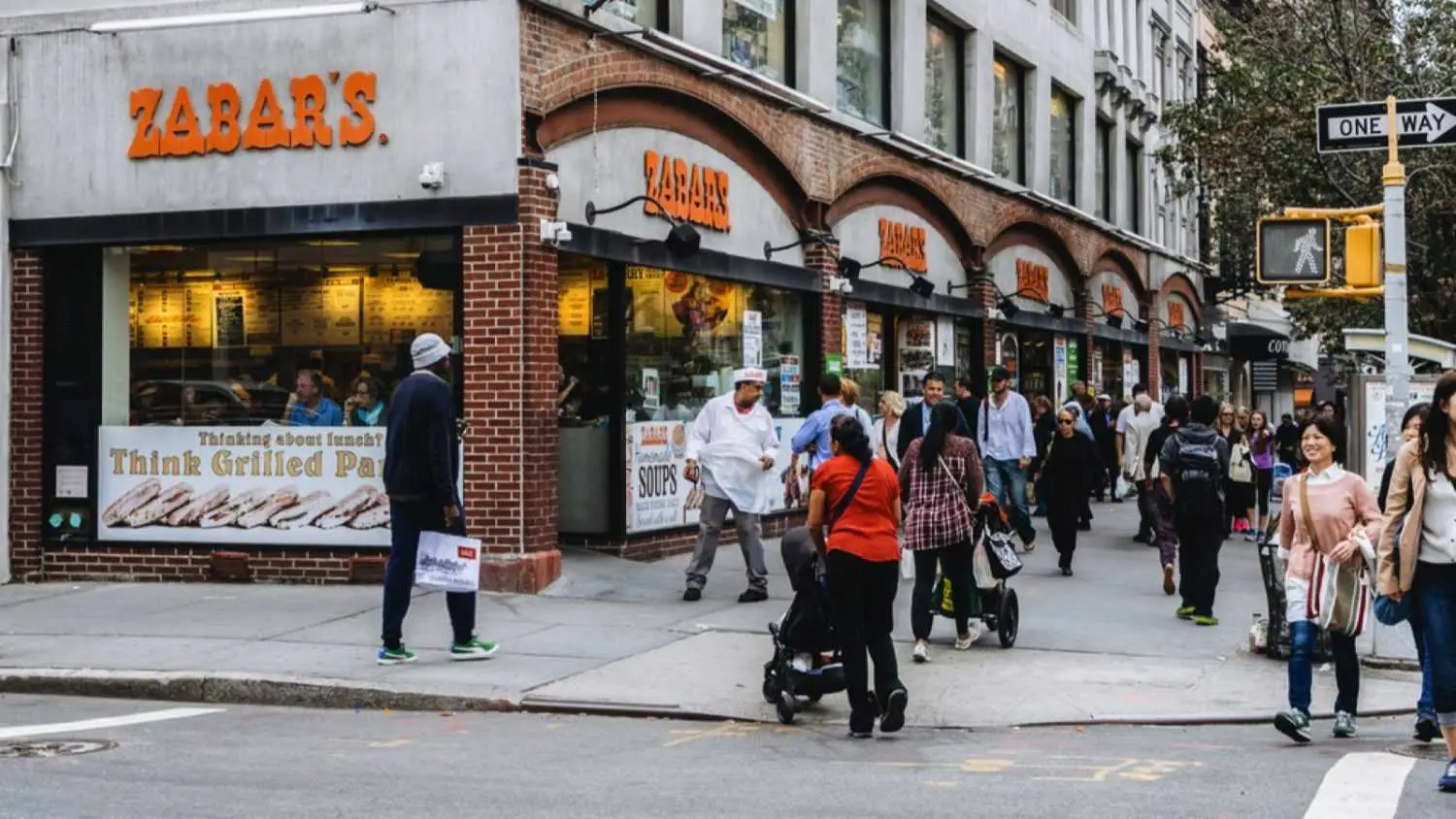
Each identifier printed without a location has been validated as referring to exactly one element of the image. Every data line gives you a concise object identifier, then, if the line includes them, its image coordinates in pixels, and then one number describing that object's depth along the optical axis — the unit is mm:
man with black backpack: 12500
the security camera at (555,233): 13305
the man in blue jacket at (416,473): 10164
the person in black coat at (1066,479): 15602
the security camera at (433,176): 13234
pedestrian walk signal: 11195
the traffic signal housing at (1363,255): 10984
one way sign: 10922
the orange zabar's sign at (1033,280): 27812
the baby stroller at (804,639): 8961
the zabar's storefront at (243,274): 13398
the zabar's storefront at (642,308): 14719
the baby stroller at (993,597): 11156
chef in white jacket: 13289
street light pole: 10727
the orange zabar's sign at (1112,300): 33406
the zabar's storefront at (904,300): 20766
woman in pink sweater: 8414
